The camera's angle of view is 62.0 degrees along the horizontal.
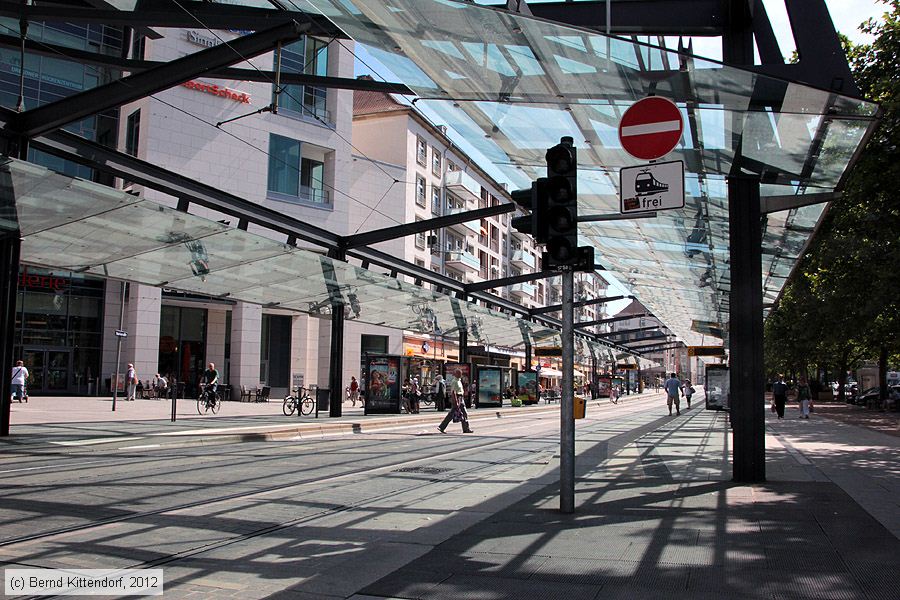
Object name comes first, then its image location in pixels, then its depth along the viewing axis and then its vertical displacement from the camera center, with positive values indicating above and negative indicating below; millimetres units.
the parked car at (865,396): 45519 -1453
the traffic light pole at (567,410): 7965 -443
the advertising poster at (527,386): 43531 -1049
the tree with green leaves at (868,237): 14609 +3440
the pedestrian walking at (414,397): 28703 -1181
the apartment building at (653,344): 68094 +3072
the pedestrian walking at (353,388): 37016 -1161
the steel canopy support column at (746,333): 10125 +519
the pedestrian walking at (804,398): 30578 -1068
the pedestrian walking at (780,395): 30609 -983
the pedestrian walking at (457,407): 21297 -1157
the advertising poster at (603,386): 66269 -1494
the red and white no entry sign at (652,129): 8477 +2732
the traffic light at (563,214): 7945 +1649
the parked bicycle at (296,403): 25055 -1329
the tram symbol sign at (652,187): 7625 +1902
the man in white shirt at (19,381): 25422 -690
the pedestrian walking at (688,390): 45312 -1199
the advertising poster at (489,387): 36875 -966
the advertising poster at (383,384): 26922 -671
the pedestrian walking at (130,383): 32906 -916
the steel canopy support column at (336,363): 24250 +74
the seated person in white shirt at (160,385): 35906 -1069
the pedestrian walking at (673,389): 33159 -855
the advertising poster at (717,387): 32912 -713
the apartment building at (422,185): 49125 +13227
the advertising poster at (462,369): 33469 -241
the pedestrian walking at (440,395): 32250 -1219
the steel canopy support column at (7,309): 14000 +972
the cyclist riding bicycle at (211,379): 25188 -524
